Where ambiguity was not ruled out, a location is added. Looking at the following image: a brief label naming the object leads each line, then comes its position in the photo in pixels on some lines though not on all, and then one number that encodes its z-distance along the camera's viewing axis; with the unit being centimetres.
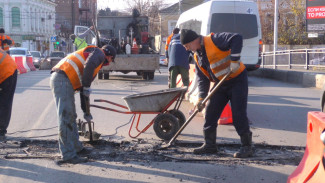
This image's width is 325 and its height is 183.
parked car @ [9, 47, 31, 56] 2938
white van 1509
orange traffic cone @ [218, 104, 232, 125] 789
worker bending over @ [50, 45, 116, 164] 533
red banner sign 1912
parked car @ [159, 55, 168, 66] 3678
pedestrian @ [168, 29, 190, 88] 948
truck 1638
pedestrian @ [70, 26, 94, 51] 1825
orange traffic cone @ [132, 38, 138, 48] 1748
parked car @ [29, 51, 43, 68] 3291
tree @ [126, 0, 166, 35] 4856
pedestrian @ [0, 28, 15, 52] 1391
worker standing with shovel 532
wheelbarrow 620
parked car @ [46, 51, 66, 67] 3097
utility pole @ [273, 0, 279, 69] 2499
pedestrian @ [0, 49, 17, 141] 662
